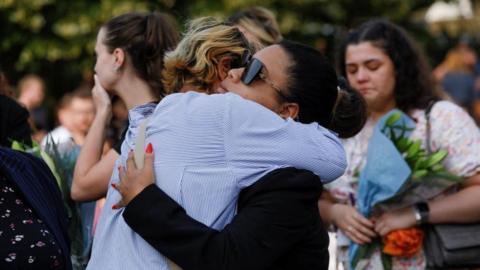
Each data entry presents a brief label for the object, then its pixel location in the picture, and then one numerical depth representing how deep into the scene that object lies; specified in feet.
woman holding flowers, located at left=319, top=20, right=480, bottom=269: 28.27
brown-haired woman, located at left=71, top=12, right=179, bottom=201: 25.31
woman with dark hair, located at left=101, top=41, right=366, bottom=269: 16.63
